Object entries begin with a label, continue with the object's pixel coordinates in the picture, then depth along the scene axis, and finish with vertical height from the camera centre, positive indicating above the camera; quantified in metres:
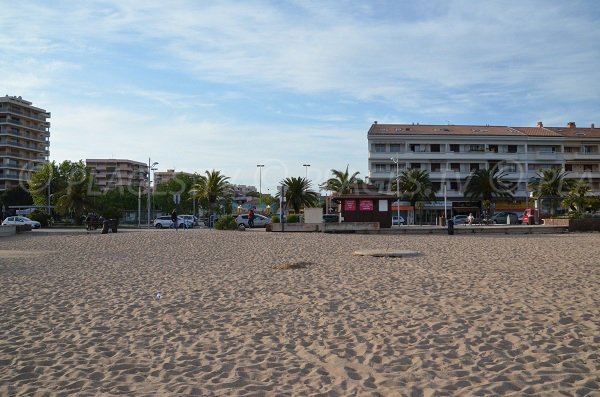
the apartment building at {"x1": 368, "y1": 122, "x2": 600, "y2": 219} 72.25 +7.99
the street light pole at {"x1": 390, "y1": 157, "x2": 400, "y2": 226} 66.86 +5.52
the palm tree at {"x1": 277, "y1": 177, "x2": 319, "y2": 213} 59.69 +2.61
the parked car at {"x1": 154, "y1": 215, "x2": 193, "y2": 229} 52.38 -0.55
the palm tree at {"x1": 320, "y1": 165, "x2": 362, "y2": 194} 71.88 +4.60
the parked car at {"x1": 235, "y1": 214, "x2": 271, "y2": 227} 49.56 -0.36
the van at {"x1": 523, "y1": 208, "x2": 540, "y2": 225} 43.81 -0.19
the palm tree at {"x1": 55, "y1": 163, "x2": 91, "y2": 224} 56.03 +1.90
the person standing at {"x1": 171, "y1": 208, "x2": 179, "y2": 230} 41.62 +0.04
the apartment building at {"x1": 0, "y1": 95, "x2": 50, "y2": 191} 96.88 +14.70
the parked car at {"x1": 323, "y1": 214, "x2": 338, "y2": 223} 46.01 -0.19
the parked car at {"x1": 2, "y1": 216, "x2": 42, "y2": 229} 47.66 -0.33
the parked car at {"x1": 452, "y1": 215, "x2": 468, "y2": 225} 57.32 -0.53
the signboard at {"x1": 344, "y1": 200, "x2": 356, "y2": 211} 37.88 +0.69
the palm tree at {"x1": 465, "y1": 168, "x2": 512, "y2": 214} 65.44 +3.54
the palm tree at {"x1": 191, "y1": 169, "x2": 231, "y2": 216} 59.47 +3.33
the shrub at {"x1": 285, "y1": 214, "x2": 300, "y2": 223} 46.33 -0.26
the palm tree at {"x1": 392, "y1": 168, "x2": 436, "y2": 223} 67.00 +3.74
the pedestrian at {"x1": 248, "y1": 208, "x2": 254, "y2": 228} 47.40 -0.34
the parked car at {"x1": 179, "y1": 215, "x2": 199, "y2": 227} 52.98 -0.26
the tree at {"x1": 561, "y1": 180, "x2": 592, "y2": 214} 39.84 +1.15
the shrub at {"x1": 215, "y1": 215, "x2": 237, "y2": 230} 38.94 -0.49
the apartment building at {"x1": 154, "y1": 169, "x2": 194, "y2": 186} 184.00 +14.48
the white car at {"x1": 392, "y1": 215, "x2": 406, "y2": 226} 60.93 -0.77
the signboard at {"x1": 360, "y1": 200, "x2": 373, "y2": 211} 37.91 +0.75
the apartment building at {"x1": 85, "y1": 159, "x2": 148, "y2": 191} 147.62 +12.84
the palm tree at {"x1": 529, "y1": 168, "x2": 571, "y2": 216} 62.64 +3.76
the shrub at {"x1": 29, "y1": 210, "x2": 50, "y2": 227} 52.69 +0.02
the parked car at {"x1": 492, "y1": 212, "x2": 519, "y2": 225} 53.75 -0.32
